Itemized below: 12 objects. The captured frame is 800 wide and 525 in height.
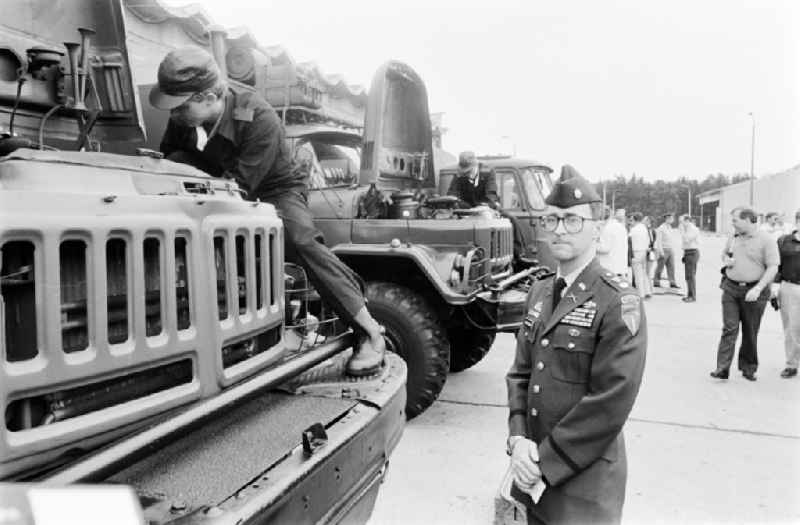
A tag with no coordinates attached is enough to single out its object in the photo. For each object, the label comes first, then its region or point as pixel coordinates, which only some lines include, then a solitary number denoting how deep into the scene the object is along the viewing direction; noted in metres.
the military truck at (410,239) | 4.46
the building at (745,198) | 29.97
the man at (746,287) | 5.70
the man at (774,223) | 12.96
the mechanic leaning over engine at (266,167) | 2.67
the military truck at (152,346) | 1.43
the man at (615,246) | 8.30
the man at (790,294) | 6.01
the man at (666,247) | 13.20
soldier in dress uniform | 1.88
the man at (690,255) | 11.39
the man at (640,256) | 11.77
